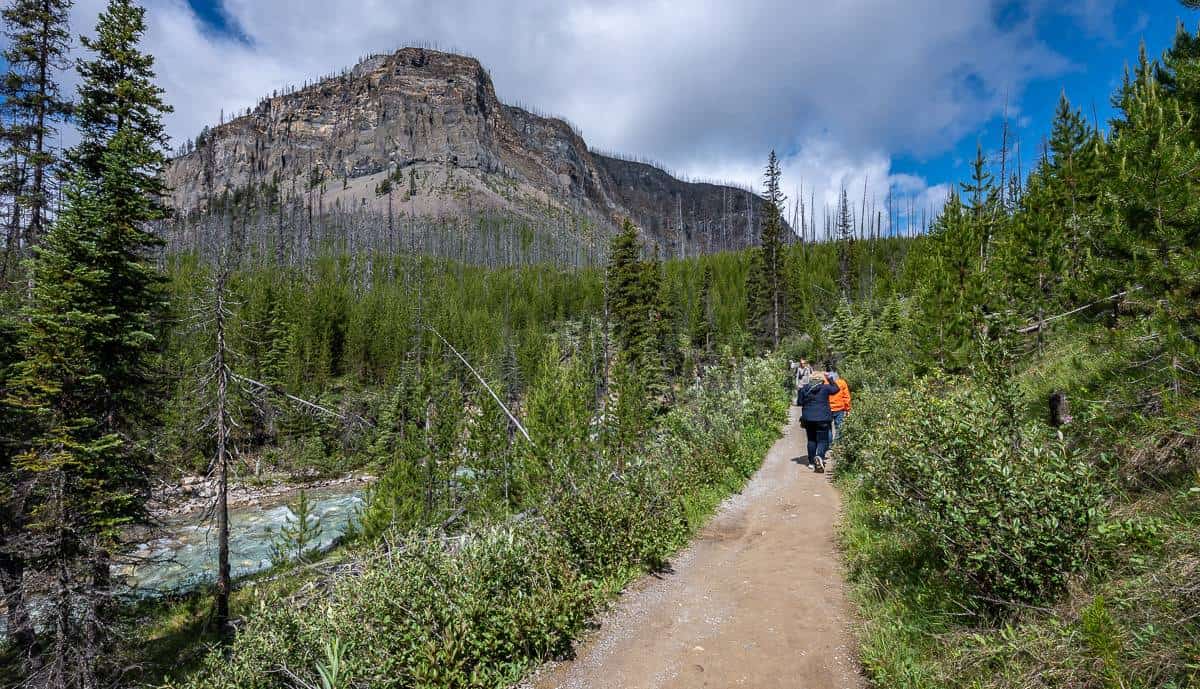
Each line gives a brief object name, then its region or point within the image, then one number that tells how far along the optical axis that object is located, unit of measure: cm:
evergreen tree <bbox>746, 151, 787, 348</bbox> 4294
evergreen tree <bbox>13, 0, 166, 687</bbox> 972
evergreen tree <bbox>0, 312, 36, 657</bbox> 949
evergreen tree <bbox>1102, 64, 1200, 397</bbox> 497
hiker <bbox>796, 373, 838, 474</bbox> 1084
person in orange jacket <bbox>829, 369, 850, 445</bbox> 1248
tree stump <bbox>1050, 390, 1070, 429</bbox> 804
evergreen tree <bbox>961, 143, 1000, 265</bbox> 1742
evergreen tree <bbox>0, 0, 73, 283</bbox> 1244
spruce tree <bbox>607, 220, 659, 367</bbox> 2816
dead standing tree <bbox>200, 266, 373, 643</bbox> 1238
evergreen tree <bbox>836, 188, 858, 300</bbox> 5741
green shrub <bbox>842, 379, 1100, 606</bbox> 368
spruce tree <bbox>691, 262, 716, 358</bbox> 5134
